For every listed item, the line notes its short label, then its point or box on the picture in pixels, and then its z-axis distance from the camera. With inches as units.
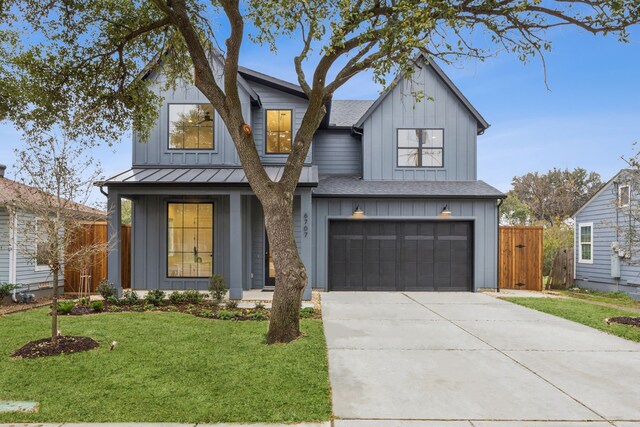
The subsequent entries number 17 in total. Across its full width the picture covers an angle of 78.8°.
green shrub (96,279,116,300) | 367.6
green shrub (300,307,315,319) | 306.3
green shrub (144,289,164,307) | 357.7
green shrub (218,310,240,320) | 301.1
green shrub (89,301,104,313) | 326.6
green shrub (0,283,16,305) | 374.9
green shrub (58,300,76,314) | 300.5
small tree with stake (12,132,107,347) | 215.9
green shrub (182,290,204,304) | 365.4
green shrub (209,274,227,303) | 363.9
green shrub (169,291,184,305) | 362.9
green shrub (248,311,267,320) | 300.1
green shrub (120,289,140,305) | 356.8
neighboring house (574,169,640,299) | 502.3
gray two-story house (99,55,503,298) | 440.5
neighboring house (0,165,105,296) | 387.9
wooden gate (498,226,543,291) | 498.3
